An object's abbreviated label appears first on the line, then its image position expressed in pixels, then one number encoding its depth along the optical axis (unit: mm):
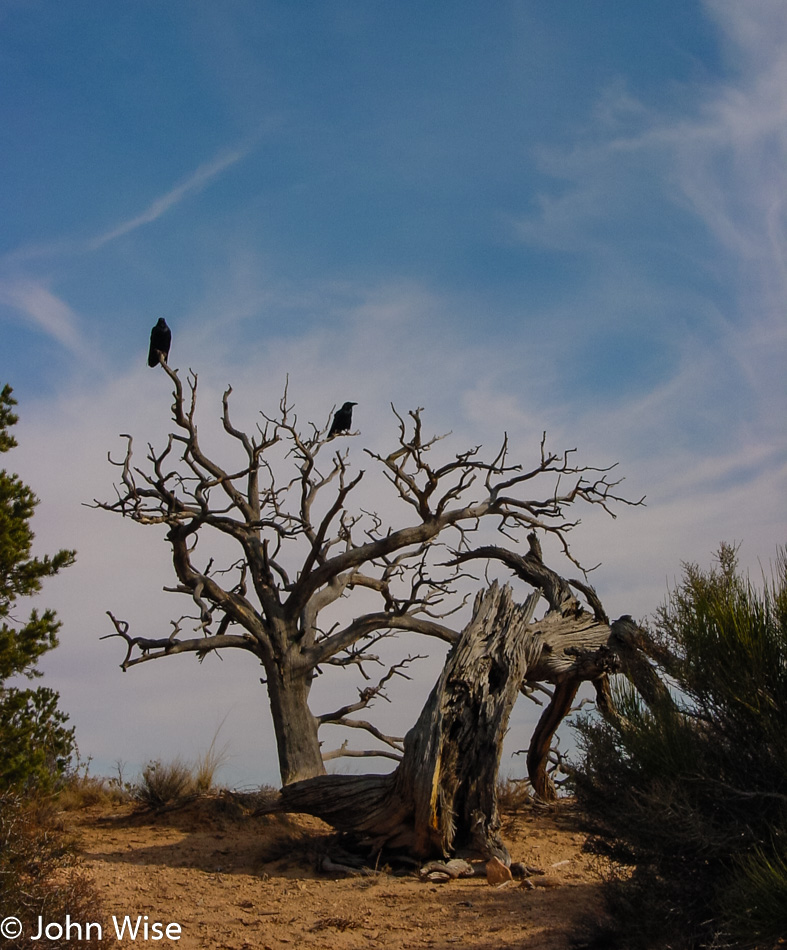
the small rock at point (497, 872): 7938
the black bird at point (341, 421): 13734
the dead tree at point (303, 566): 11750
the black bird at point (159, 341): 12312
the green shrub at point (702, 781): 5379
